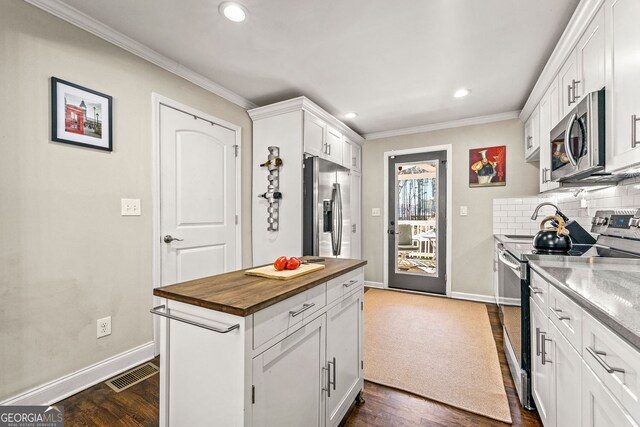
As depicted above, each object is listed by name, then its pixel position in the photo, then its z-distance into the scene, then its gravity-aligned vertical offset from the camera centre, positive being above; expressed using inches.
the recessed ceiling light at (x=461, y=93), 118.5 +50.0
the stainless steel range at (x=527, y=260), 66.3 -12.5
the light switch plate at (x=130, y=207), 83.4 +1.7
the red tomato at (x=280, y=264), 57.9 -10.3
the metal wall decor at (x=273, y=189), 121.6 +9.9
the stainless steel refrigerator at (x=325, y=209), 117.0 +1.9
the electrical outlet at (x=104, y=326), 78.3 -31.1
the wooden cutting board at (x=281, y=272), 52.8 -11.4
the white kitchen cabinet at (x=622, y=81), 50.9 +24.9
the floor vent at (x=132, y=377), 76.2 -45.4
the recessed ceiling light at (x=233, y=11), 70.3 +50.4
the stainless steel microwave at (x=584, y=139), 60.8 +16.7
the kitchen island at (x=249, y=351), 38.0 -20.7
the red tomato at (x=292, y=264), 58.3 -10.4
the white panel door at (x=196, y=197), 95.6 +5.9
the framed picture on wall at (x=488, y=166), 145.3 +23.7
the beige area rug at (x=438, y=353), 72.9 -45.7
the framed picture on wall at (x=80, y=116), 70.5 +25.0
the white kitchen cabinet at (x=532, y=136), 114.7 +32.6
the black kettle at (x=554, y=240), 71.6 -7.0
